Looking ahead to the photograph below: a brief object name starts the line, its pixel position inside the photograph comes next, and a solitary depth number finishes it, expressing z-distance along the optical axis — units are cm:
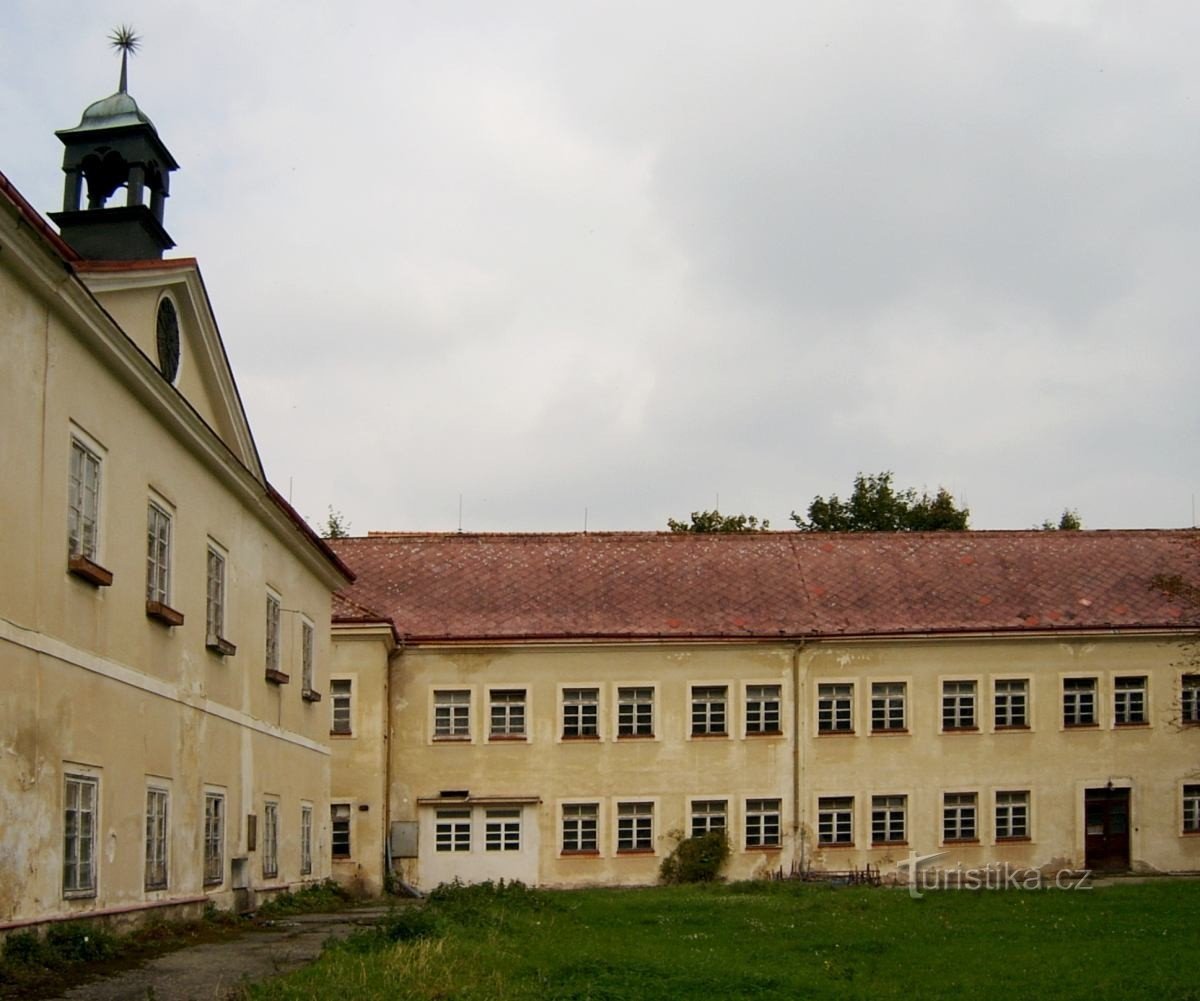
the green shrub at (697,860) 3356
